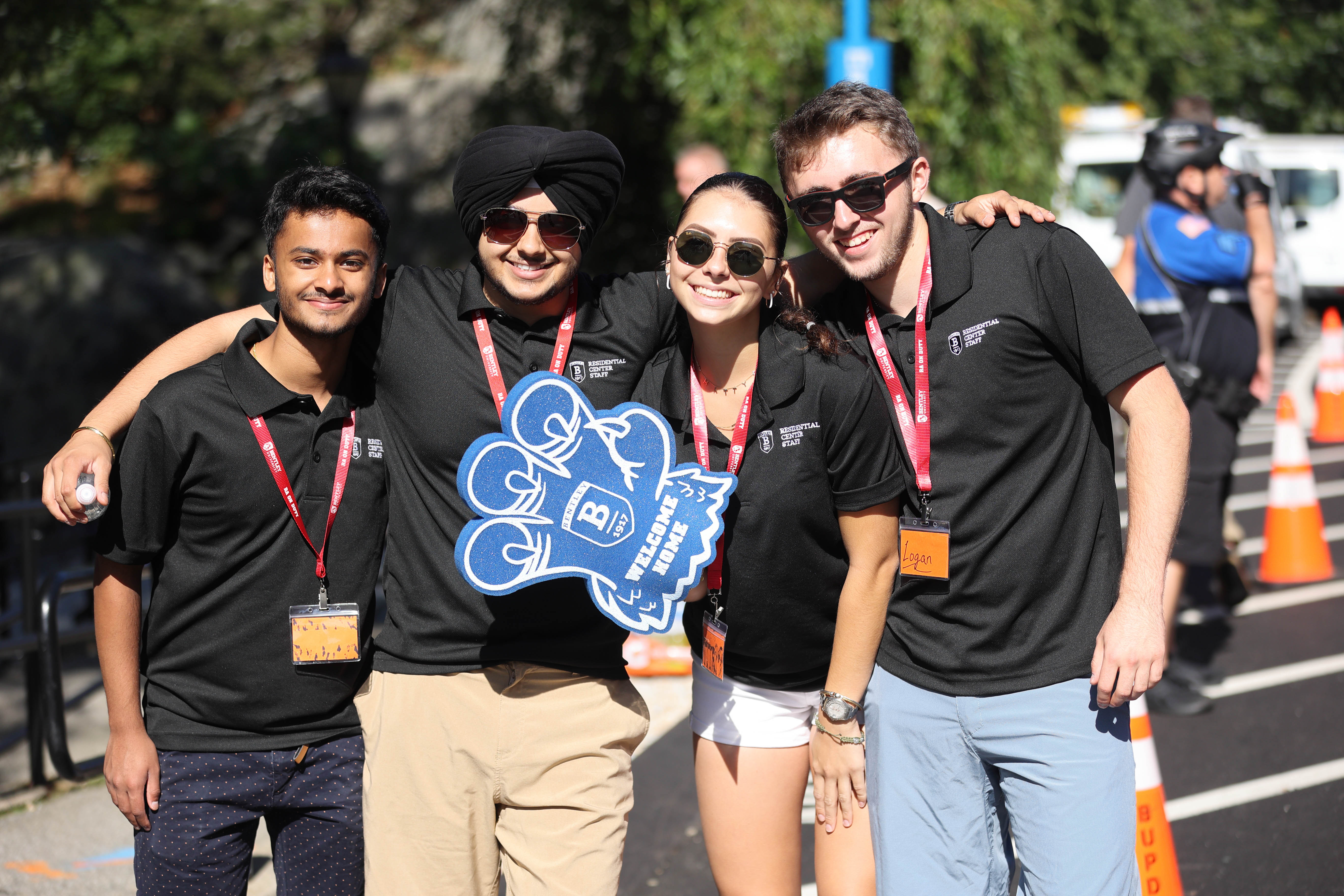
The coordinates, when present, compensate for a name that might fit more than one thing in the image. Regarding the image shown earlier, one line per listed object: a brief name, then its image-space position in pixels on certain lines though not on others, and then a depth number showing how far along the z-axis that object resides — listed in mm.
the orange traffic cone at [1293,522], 6578
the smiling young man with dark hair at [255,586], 2469
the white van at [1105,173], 13383
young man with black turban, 2527
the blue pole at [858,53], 6477
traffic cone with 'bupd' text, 2994
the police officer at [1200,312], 5062
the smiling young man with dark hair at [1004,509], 2418
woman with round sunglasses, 2453
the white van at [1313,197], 15578
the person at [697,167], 6379
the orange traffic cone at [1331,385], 9758
